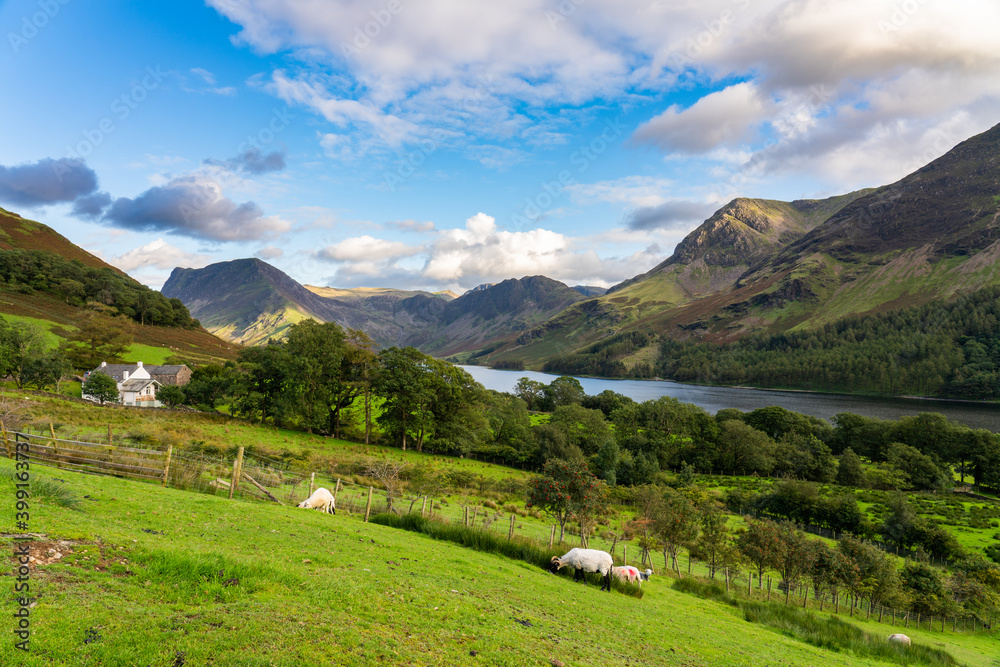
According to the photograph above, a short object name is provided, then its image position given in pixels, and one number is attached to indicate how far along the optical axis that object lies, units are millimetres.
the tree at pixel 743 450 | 81750
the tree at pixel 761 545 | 30125
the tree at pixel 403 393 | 57938
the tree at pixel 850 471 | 72500
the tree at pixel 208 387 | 61684
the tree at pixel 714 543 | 31578
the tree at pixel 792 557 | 30062
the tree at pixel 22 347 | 60312
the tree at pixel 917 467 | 72750
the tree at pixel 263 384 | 53781
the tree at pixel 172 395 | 66000
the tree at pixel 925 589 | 30297
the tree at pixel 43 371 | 60875
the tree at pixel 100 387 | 62469
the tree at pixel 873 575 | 29828
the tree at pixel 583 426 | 80062
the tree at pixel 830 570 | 29453
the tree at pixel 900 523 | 46125
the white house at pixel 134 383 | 70375
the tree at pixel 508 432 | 71812
